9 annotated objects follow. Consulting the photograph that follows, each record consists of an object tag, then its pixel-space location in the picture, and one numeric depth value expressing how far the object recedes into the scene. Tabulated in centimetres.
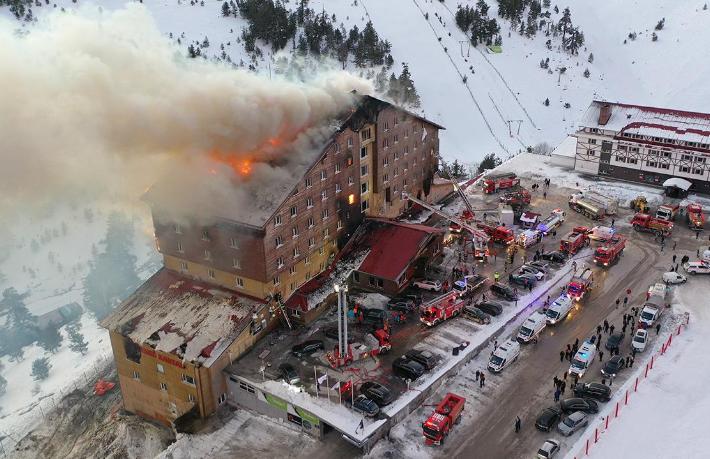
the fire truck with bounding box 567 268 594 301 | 5203
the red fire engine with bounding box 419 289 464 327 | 4797
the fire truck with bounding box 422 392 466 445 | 3772
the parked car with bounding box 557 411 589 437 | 3784
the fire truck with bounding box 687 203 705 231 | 6438
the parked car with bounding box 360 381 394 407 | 4006
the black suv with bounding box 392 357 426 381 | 4244
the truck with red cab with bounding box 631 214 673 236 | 6347
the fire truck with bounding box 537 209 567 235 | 6366
